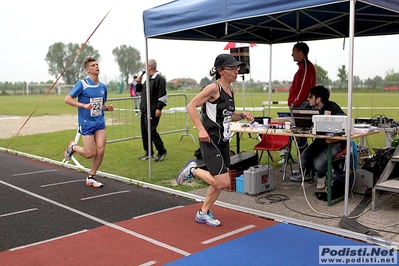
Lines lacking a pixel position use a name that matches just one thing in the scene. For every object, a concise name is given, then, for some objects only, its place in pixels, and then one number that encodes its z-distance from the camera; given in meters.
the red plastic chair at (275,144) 6.81
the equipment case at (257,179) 5.91
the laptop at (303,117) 5.58
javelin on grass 6.33
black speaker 10.10
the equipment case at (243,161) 6.39
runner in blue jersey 6.19
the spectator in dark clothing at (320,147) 5.82
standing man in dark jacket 8.34
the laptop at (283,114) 7.57
